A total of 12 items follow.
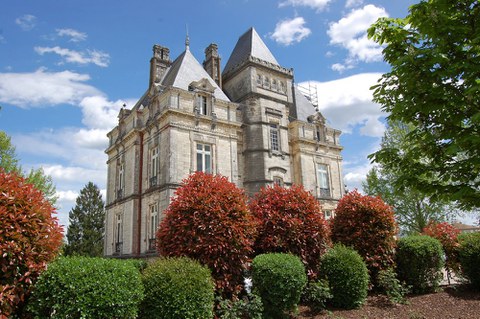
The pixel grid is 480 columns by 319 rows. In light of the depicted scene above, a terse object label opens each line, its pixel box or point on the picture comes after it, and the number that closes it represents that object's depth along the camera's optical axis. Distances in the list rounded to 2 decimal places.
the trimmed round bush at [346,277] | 9.12
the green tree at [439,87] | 5.75
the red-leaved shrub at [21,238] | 5.49
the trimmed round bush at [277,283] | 7.76
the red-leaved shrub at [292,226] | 9.59
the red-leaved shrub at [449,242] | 12.78
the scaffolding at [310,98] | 31.61
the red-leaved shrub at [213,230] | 8.13
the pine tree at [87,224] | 36.44
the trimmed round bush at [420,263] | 10.91
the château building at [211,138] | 19.80
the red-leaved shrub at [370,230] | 10.80
